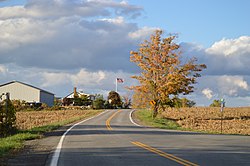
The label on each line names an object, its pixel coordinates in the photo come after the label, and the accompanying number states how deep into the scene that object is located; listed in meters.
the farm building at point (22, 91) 107.38
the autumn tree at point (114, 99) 114.74
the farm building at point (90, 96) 134.18
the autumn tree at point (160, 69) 54.50
